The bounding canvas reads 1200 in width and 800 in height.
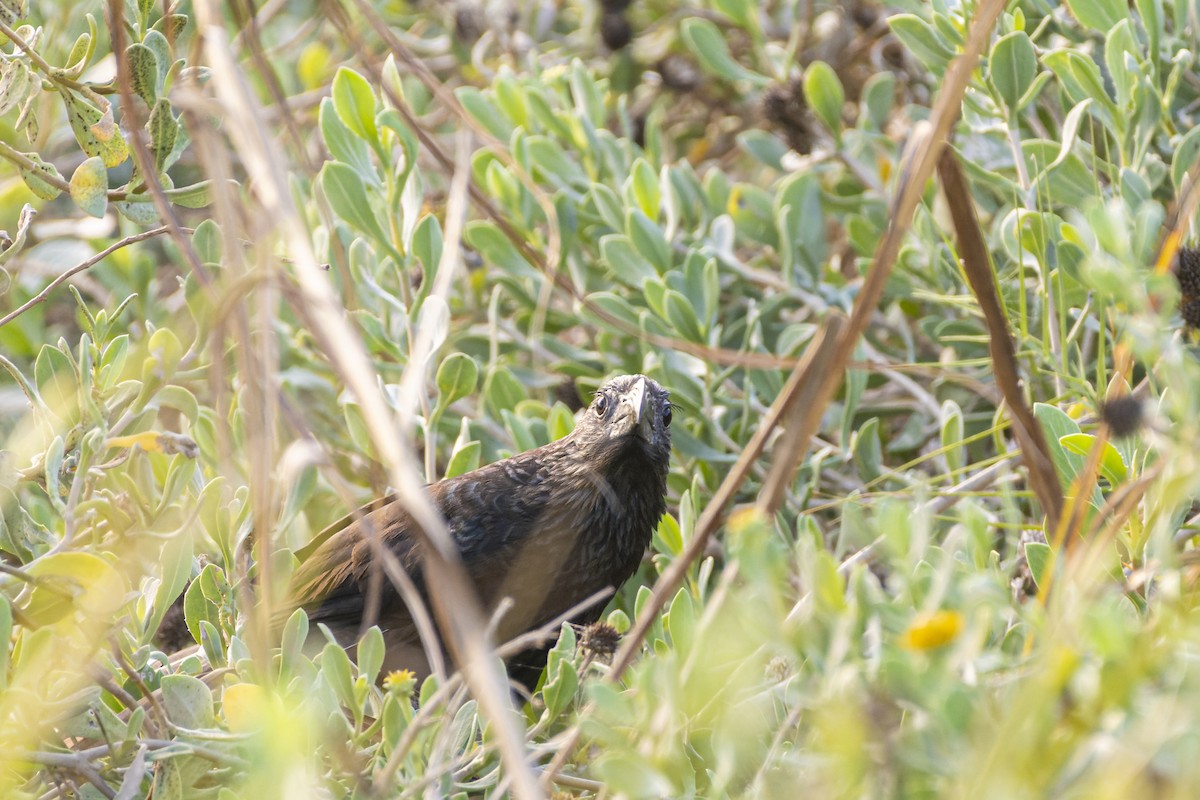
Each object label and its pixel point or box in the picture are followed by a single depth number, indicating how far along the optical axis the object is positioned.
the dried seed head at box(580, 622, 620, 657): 4.63
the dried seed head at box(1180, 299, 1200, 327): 5.43
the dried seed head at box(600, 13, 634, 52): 9.80
